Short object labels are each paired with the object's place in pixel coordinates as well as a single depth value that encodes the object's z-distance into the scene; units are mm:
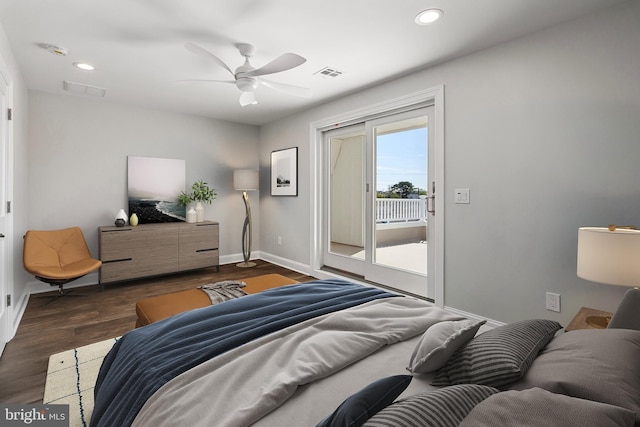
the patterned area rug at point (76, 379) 1748
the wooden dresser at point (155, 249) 3973
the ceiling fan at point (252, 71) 2373
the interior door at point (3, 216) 2396
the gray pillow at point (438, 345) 1047
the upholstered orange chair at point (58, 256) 3357
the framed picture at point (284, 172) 4902
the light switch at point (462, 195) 2865
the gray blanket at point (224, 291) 2256
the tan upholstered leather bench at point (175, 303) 2053
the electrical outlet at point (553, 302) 2371
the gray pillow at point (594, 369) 794
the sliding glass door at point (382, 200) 3402
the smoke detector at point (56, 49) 2725
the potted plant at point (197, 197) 4855
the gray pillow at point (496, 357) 932
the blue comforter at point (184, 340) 1135
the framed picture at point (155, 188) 4532
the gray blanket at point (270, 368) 949
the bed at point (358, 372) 708
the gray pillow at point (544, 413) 632
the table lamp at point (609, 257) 1586
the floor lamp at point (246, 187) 5145
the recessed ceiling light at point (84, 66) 3089
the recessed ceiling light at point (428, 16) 2201
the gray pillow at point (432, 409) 670
